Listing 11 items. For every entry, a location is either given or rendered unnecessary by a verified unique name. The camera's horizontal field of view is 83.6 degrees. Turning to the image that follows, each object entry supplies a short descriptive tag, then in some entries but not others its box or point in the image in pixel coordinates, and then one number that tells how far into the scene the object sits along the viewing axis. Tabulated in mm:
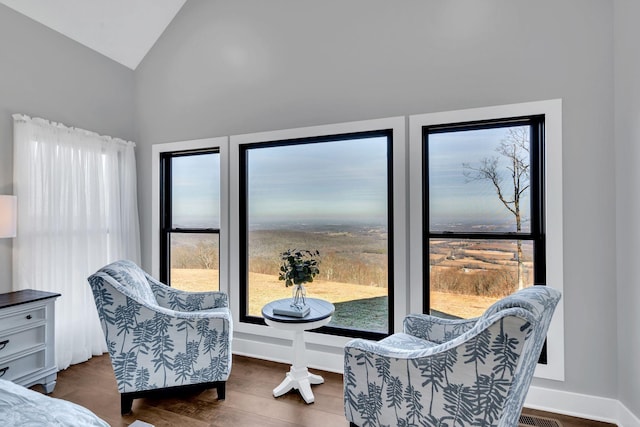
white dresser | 2451
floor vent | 2238
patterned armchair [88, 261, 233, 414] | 2303
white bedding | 1091
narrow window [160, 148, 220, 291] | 3621
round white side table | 2449
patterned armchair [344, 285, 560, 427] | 1455
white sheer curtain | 2922
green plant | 2594
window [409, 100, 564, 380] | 2398
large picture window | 2959
